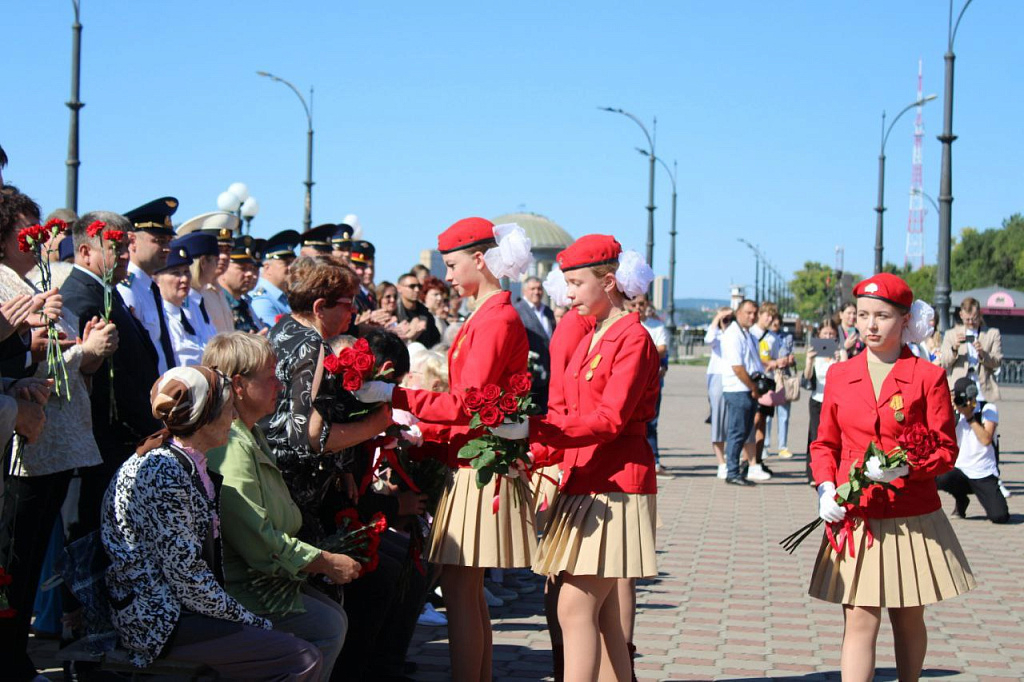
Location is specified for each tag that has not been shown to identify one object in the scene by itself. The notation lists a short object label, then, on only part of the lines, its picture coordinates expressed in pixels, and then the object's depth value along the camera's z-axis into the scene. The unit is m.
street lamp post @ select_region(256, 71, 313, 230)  24.09
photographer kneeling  11.01
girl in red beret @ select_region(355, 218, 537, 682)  4.88
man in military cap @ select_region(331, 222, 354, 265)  10.46
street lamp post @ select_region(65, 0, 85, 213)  14.57
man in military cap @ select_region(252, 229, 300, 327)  9.04
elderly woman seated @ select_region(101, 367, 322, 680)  3.91
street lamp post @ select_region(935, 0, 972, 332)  20.19
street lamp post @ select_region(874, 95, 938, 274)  33.03
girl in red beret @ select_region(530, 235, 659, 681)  4.63
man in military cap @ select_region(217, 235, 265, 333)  8.93
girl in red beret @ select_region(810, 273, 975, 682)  4.89
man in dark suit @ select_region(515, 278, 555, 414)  9.70
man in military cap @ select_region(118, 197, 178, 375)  6.52
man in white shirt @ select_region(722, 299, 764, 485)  13.27
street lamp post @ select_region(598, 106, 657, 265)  35.41
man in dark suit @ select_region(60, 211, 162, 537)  5.83
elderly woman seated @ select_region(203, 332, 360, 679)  4.26
